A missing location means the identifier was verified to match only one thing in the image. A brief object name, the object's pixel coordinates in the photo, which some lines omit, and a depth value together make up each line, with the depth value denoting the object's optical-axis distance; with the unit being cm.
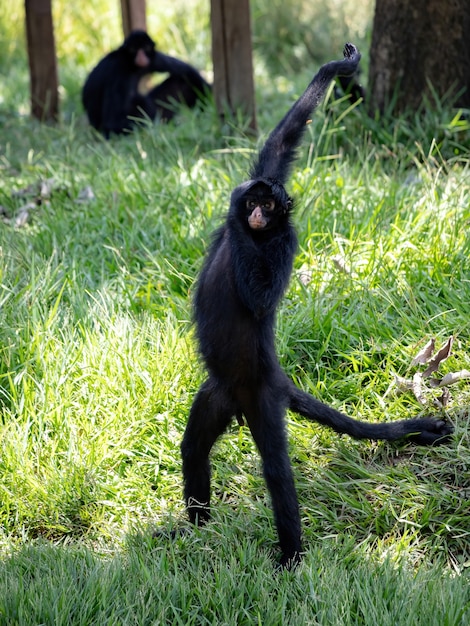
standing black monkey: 637
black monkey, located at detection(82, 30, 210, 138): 1748
